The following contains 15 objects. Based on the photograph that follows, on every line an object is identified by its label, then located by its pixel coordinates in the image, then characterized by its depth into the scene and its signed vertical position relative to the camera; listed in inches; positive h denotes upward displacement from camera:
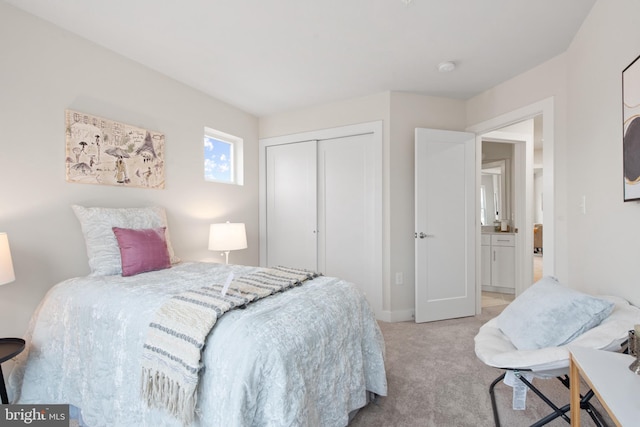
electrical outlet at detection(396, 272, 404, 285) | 124.9 -29.3
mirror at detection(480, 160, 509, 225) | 171.2 +10.9
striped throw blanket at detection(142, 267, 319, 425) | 44.4 -21.8
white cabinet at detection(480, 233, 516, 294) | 158.4 -29.6
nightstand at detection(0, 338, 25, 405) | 56.1 -27.5
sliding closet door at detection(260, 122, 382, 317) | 129.2 +3.4
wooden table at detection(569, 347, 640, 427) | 31.4 -21.7
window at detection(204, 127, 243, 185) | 130.0 +25.7
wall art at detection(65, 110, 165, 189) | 82.0 +18.5
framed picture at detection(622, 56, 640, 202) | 51.8 +14.9
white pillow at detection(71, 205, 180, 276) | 76.2 -6.5
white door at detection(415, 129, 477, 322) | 122.0 -6.0
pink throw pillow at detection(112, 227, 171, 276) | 77.0 -10.7
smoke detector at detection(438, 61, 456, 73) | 99.5 +50.0
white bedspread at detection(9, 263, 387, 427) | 43.2 -26.1
